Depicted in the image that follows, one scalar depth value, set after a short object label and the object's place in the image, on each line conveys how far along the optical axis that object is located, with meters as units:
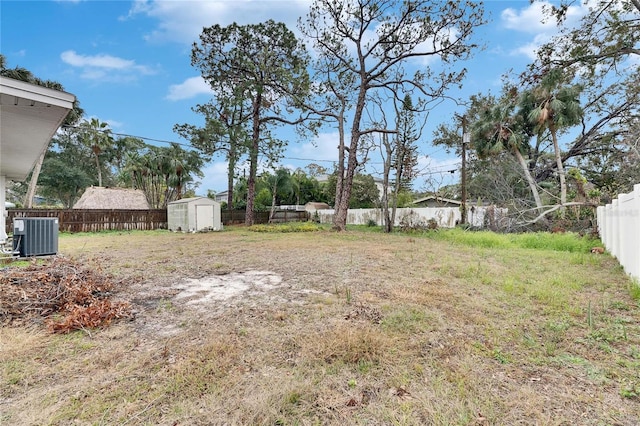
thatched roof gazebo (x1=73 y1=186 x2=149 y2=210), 18.23
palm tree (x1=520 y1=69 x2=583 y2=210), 13.88
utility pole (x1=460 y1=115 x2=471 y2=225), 13.76
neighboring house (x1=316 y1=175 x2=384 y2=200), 40.50
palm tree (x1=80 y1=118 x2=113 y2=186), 21.73
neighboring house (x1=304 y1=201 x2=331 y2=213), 29.33
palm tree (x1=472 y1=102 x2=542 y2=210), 15.41
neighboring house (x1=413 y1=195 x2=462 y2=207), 21.91
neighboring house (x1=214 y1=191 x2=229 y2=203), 41.74
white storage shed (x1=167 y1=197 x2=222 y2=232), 15.55
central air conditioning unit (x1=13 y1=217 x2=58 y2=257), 5.92
